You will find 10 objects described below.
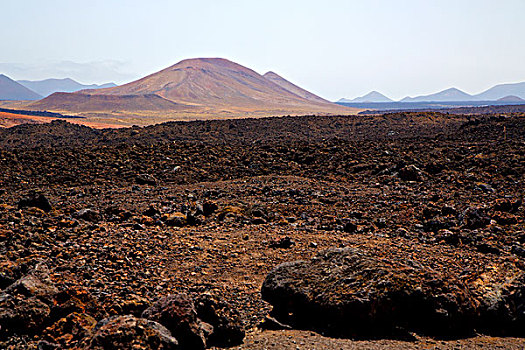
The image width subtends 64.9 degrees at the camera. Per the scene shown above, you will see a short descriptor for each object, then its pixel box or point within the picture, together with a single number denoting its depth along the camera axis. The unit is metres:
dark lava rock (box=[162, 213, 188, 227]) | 8.10
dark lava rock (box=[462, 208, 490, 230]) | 7.82
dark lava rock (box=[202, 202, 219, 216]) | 8.99
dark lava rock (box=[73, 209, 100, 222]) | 7.92
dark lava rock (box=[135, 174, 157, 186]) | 12.85
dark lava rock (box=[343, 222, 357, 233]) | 8.00
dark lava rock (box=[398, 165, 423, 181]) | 12.09
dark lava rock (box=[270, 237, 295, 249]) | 7.03
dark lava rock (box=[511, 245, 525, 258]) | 6.51
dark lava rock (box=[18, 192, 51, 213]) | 8.35
